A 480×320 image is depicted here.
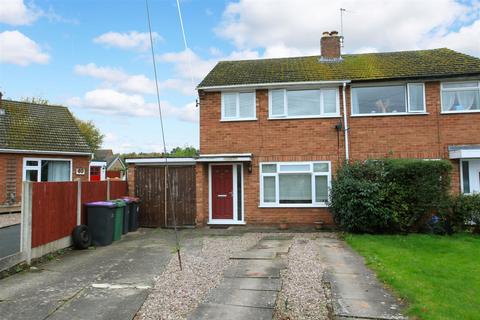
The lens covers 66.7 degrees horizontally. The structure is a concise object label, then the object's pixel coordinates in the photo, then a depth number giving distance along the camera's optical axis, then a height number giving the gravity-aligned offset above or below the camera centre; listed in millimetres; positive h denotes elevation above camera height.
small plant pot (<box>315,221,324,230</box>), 11492 -1525
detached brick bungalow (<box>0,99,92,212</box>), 16406 +1597
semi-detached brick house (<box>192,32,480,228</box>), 11438 +1524
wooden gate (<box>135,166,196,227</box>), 12219 -506
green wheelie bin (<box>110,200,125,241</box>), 9812 -1106
